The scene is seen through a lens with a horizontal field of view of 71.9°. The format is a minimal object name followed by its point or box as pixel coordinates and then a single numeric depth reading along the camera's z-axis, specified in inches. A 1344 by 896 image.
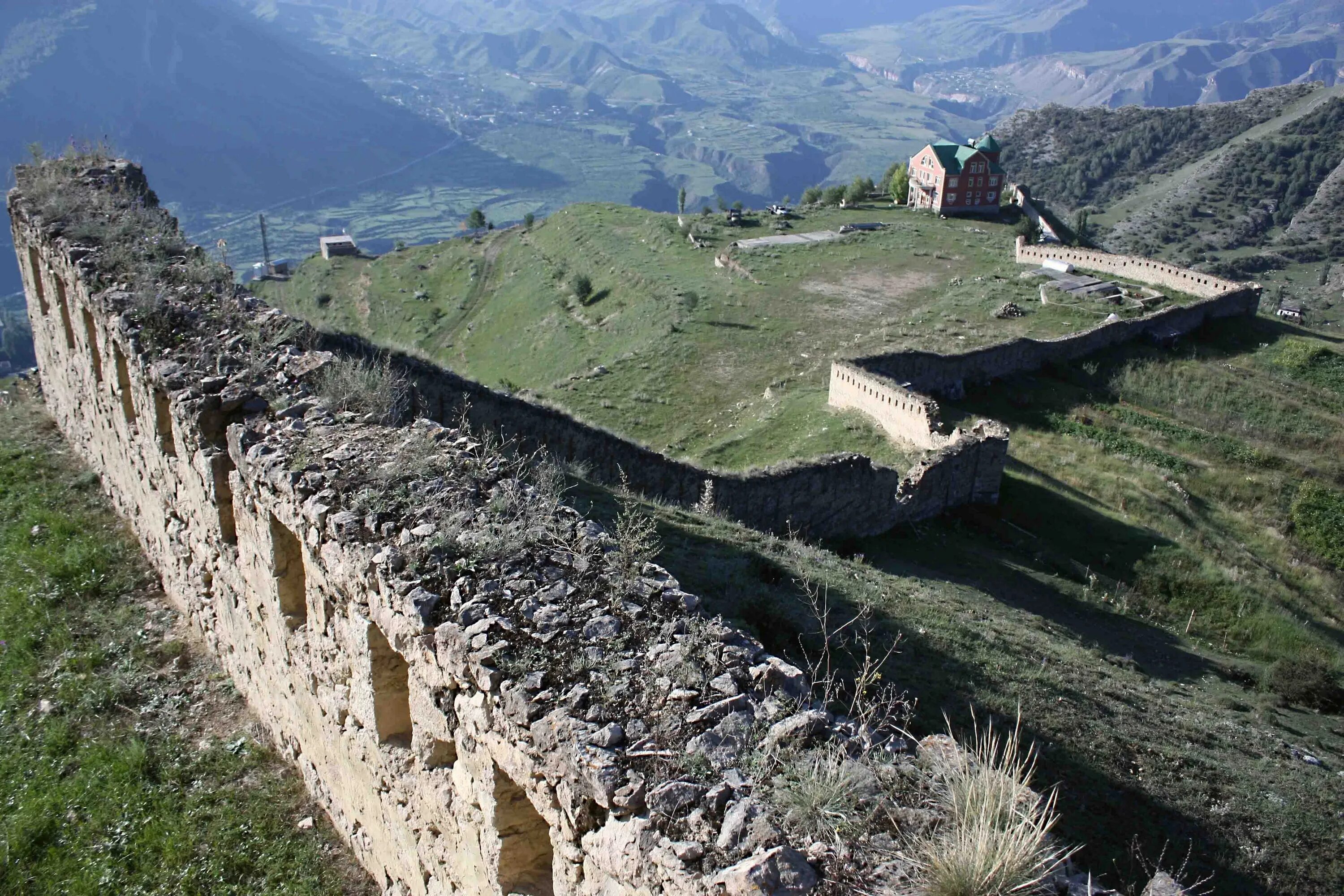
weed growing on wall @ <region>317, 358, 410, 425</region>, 302.0
